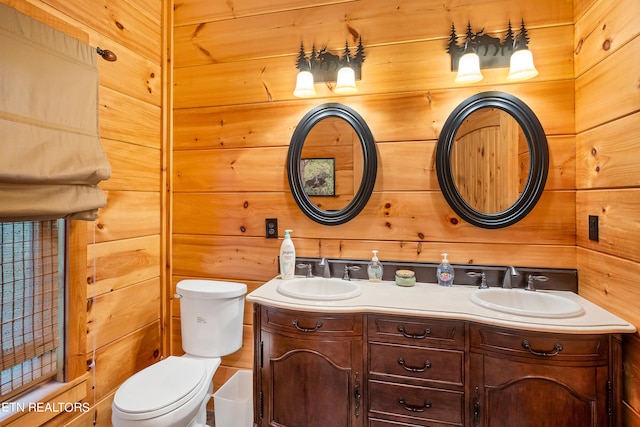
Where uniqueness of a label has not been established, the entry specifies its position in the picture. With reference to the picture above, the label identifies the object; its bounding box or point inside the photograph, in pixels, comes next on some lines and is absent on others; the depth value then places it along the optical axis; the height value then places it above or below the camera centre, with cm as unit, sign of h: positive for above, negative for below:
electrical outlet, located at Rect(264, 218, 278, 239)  207 -8
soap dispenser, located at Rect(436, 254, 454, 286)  176 -31
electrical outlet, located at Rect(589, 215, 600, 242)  152 -6
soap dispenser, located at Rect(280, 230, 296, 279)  191 -25
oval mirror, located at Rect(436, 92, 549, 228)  171 +30
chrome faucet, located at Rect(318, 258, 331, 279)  193 -31
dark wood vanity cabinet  126 -66
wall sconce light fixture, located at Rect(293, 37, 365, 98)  185 +85
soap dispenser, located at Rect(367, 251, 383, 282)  186 -31
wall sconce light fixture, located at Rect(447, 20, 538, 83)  163 +84
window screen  130 -37
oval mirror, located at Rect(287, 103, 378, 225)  191 +30
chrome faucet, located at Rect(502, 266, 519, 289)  169 -31
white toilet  136 -76
